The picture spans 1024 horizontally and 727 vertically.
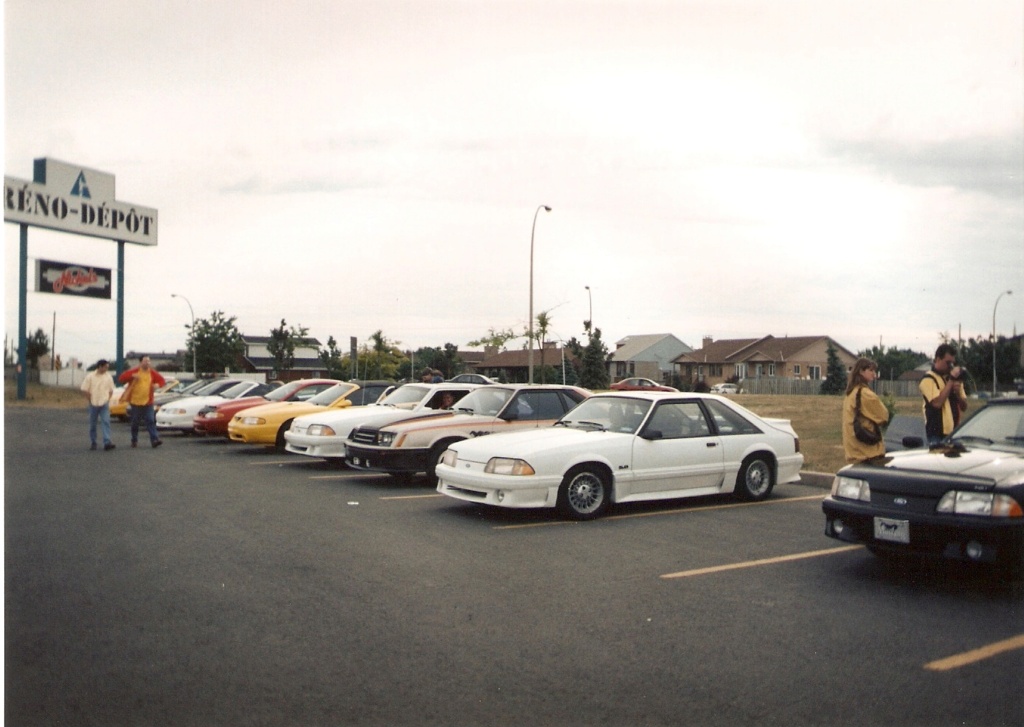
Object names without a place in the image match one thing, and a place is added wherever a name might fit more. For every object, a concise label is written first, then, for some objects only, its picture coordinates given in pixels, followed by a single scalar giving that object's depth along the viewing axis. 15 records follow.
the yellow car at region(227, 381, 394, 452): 15.28
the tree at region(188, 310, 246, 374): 57.69
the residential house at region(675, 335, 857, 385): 74.06
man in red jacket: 15.77
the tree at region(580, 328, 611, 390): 52.38
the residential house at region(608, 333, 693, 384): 83.43
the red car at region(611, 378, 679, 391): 38.62
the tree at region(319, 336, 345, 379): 63.75
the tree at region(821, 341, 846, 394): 58.00
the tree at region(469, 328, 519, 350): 44.34
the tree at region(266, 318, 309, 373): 61.41
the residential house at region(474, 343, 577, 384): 88.25
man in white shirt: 15.07
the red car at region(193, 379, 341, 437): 17.38
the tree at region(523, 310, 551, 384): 39.72
